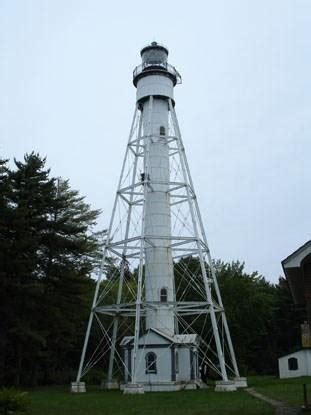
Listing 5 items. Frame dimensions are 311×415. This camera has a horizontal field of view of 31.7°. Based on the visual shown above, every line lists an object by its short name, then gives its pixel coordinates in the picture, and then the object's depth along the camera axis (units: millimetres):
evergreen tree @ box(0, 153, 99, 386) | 27688
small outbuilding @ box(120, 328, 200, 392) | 27188
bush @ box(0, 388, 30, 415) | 13508
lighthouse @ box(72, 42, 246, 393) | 27188
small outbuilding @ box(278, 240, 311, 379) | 12023
